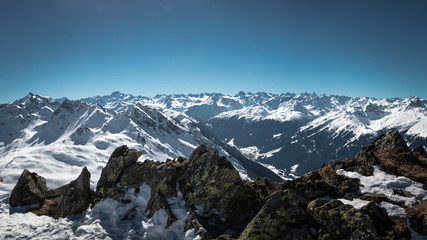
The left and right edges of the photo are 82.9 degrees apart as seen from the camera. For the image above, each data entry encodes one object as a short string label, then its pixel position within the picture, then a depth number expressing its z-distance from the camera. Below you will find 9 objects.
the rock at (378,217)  12.85
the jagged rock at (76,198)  23.88
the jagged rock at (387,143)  25.69
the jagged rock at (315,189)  17.28
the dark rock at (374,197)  15.32
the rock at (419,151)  24.27
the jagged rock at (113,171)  26.27
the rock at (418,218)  12.65
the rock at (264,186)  22.03
